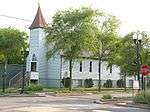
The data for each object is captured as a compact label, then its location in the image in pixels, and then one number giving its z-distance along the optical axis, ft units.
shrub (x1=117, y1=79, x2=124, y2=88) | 224.76
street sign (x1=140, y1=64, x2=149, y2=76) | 100.39
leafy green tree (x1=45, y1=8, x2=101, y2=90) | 162.20
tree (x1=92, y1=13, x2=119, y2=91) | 178.09
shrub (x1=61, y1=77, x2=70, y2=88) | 193.26
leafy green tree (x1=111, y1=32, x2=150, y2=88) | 150.51
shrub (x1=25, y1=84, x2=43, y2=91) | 151.55
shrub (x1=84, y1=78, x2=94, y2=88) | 209.56
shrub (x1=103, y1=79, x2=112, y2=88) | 218.81
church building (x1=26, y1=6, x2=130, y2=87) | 196.44
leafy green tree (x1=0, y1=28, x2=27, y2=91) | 225.56
